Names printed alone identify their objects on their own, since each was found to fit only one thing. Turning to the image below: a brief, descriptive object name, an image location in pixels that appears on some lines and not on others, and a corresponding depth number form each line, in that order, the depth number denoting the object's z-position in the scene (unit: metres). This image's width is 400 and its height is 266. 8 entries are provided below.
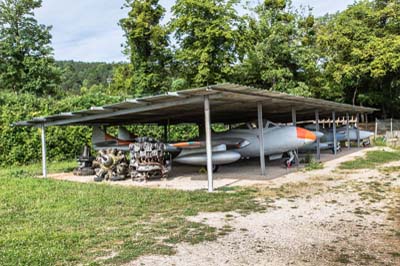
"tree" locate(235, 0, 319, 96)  28.36
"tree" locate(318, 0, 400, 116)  28.42
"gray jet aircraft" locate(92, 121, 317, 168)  11.38
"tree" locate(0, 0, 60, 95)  25.77
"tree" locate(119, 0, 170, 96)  28.14
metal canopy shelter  8.39
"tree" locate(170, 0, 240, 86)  25.58
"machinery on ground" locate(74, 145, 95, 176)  13.39
